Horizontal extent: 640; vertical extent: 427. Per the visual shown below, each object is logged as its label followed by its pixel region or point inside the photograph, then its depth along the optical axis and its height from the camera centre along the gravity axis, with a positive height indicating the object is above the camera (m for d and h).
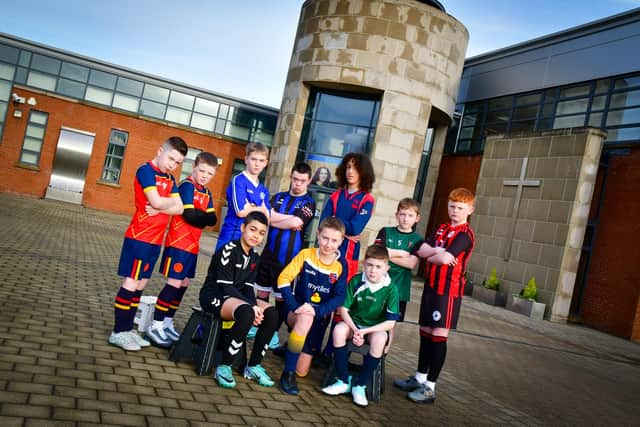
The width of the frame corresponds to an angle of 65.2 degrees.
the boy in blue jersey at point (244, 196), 4.67 +0.06
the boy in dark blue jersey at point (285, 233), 5.00 -0.22
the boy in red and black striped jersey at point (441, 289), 4.55 -0.40
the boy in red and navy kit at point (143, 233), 4.09 -0.42
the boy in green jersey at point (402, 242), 4.85 -0.06
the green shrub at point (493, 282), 14.54 -0.75
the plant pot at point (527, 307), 13.11 -1.16
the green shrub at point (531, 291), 13.38 -0.72
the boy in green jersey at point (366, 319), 4.22 -0.78
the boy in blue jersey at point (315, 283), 4.31 -0.58
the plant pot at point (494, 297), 14.34 -1.17
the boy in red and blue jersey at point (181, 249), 4.50 -0.54
